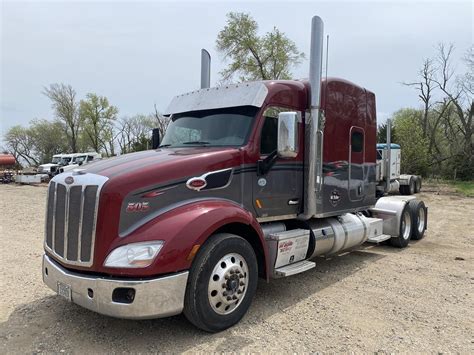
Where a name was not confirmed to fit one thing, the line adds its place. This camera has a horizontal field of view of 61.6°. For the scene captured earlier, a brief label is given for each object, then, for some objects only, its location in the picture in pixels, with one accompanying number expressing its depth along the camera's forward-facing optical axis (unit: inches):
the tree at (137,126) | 2580.2
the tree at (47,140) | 2699.3
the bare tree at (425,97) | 1626.5
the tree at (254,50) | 1338.6
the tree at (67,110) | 2335.1
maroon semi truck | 144.6
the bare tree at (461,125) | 1288.1
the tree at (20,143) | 2945.4
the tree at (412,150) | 1255.5
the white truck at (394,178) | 356.5
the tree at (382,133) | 1200.8
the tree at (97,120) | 2281.0
